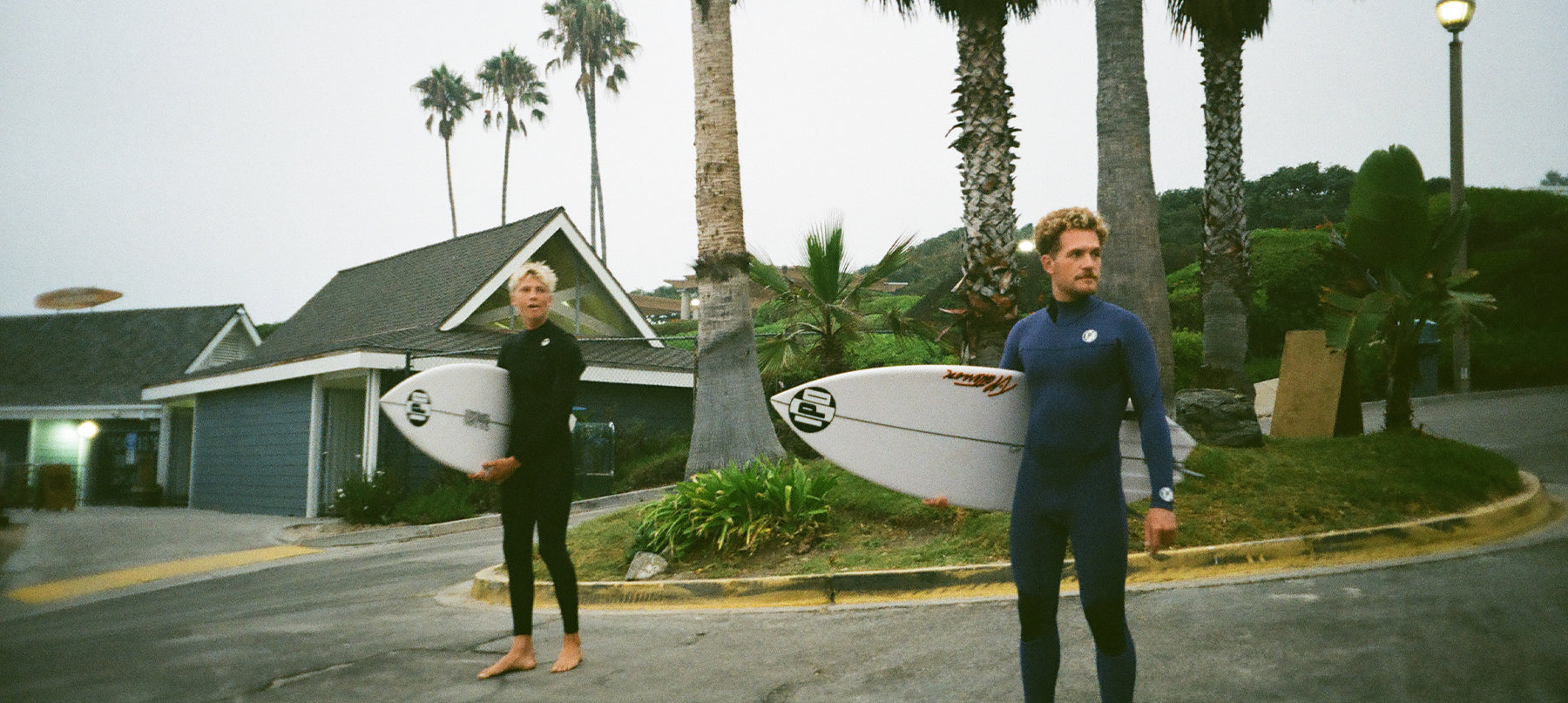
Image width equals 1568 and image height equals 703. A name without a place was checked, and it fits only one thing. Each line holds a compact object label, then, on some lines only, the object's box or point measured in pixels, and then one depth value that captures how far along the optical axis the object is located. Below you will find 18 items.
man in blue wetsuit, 2.96
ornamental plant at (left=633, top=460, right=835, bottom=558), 7.42
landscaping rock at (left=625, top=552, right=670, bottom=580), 7.32
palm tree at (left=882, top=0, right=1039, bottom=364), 8.88
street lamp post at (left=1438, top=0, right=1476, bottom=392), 12.61
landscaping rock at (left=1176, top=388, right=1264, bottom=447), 8.34
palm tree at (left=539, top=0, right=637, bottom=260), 43.00
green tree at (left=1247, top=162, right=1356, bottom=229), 34.66
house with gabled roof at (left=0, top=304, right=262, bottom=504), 24.28
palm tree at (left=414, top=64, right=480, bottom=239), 50.44
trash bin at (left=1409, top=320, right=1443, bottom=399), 17.19
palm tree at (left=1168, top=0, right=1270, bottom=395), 9.98
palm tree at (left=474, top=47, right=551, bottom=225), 48.16
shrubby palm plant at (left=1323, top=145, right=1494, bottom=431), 8.66
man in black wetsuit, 4.50
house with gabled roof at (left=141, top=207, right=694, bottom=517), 16.69
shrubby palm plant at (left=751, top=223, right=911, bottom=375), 12.78
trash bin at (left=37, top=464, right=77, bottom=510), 19.55
